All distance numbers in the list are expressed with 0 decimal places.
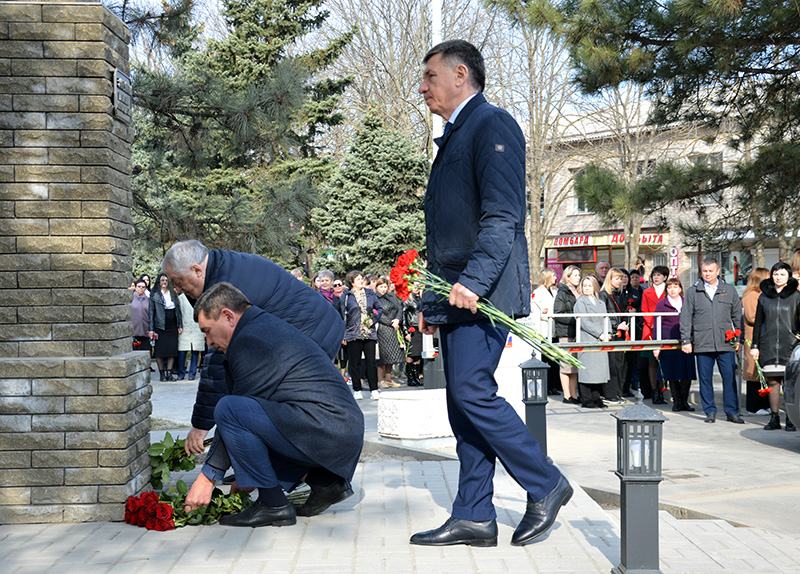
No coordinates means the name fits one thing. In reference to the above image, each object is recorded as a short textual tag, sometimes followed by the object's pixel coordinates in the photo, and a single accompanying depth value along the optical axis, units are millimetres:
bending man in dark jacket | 5387
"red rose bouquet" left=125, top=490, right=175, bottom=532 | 4977
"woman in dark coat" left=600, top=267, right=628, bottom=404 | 13469
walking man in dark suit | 4402
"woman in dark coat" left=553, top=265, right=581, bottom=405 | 13781
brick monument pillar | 5117
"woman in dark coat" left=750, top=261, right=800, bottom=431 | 10828
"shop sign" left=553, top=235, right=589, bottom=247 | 45438
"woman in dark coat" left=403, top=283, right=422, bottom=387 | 15836
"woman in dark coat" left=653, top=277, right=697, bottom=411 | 12445
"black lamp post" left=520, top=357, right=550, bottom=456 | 6223
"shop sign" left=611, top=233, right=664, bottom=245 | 42750
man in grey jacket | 11422
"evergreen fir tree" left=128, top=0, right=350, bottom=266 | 11531
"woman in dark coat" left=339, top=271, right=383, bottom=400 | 14227
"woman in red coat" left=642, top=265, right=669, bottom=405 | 13500
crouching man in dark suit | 4922
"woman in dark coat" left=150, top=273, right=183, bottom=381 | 17000
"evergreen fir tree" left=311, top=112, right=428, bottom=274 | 26797
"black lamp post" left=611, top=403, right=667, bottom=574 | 4066
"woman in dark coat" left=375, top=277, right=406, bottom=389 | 15594
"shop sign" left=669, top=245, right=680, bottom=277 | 30372
